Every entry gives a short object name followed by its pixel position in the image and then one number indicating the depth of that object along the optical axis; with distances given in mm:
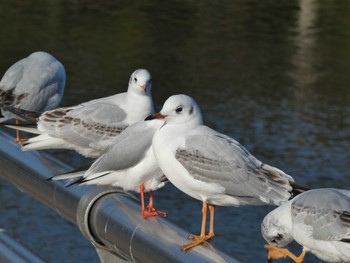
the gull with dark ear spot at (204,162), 8716
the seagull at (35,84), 17612
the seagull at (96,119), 12134
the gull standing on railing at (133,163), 9398
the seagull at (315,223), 8959
